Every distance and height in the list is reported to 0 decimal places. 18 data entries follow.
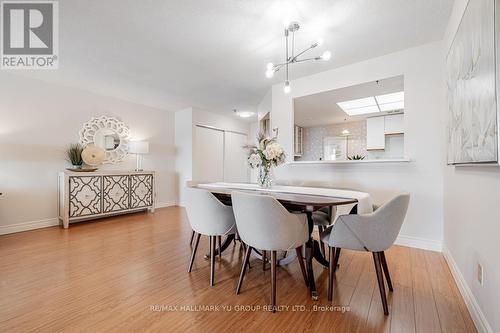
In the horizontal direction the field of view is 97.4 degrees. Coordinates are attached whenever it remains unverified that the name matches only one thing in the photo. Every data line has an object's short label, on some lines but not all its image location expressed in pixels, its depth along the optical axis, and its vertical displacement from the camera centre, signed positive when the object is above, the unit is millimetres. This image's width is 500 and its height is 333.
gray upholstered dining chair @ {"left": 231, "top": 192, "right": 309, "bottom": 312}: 1463 -406
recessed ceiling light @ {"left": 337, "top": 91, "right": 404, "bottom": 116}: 4051 +1271
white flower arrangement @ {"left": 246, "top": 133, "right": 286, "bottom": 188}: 2131 +113
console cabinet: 3420 -478
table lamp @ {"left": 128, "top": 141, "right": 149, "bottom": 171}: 4254 +372
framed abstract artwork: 1077 +489
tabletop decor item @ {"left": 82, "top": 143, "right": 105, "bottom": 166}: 3695 +191
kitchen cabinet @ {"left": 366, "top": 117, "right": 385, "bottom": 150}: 5391 +818
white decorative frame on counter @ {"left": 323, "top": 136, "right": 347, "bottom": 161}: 6297 +543
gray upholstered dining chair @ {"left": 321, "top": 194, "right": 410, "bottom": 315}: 1457 -444
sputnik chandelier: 2118 +1363
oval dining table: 1511 -251
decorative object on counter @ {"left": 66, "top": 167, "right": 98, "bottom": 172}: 3566 -49
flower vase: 2311 -128
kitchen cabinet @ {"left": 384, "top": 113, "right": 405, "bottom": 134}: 5145 +1006
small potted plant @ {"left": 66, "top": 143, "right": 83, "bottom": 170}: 3656 +175
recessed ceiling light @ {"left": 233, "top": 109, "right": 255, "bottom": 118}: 5352 +1300
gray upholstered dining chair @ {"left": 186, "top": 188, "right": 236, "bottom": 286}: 1814 -421
